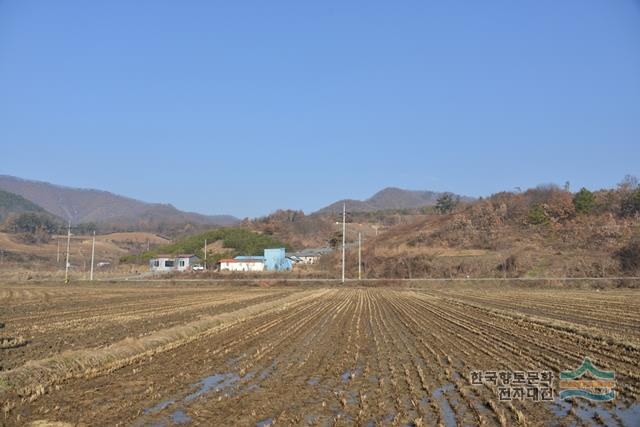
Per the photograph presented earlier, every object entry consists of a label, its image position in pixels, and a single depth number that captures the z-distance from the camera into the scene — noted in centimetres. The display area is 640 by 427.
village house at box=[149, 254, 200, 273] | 9731
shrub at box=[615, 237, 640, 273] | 5988
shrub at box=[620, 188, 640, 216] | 8181
